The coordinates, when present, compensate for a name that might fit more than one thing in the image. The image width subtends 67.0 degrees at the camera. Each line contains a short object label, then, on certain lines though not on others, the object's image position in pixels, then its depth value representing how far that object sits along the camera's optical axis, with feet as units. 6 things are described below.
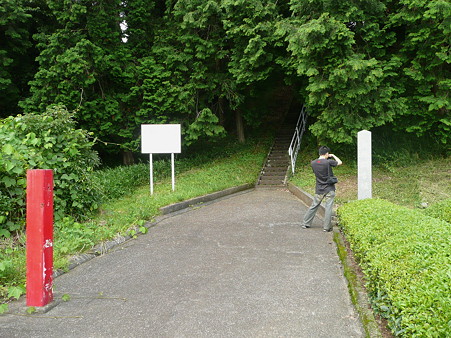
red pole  12.42
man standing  24.53
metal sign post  36.68
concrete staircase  49.24
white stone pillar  28.63
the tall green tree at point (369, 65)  37.40
